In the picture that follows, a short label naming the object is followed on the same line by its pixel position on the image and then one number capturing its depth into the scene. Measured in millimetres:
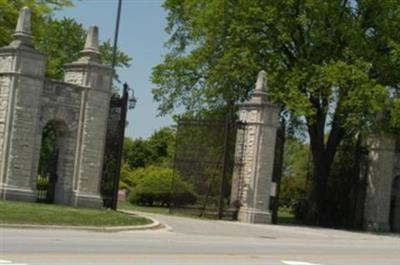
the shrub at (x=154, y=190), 46375
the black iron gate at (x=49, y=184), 29500
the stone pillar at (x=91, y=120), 29391
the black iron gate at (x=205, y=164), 33844
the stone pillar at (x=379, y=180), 37781
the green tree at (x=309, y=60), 34469
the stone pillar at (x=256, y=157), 33406
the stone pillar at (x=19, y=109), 27578
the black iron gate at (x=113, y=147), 31500
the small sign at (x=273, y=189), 34309
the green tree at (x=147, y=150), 89875
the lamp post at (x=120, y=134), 31391
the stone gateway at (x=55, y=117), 27688
